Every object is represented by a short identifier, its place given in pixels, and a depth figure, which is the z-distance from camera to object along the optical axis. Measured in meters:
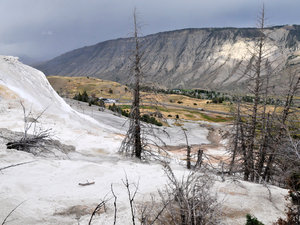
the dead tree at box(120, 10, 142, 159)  12.95
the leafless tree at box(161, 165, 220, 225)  5.03
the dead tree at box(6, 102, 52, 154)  10.66
